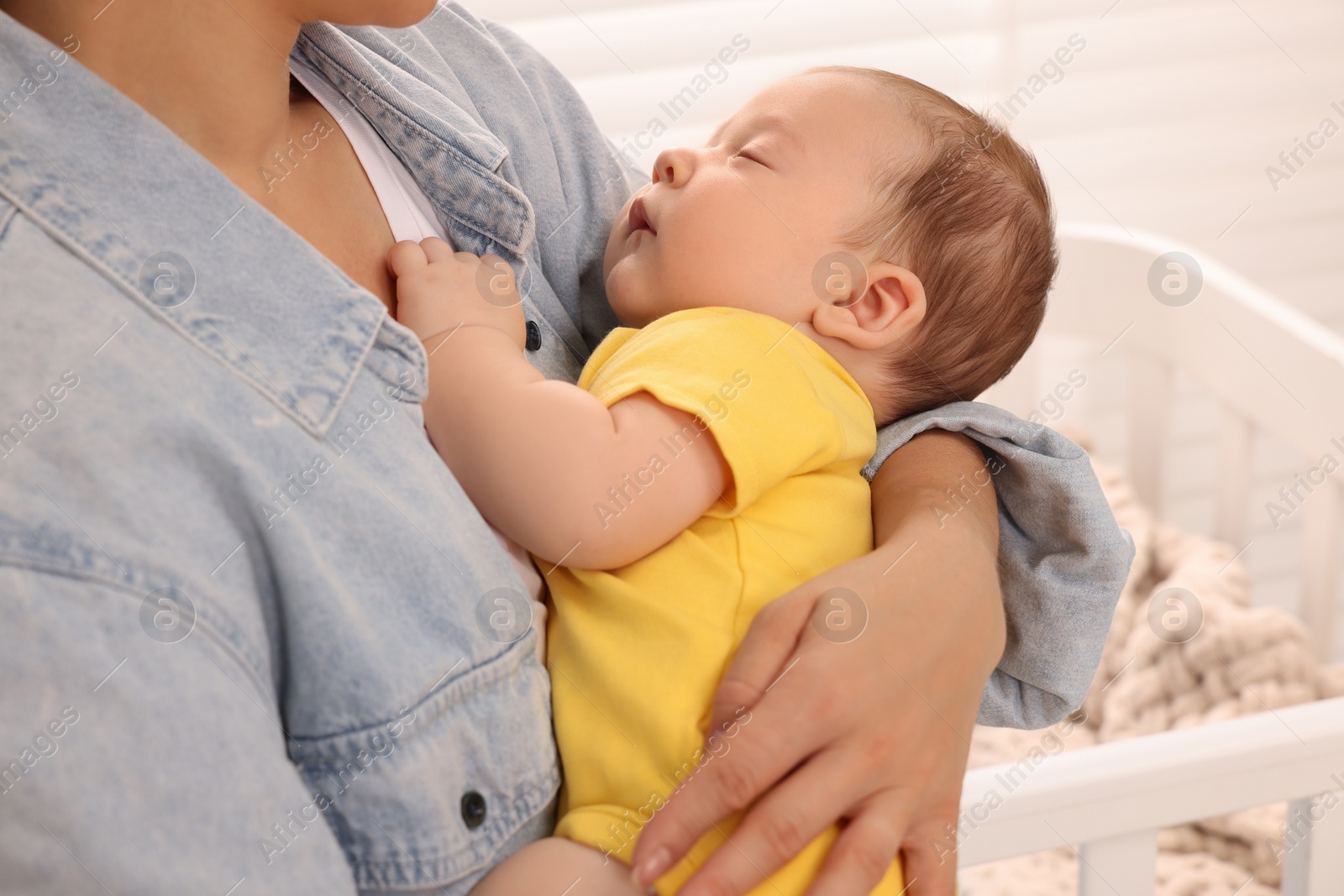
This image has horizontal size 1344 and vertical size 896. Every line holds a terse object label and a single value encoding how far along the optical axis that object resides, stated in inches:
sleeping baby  27.7
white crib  35.5
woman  19.5
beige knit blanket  56.3
